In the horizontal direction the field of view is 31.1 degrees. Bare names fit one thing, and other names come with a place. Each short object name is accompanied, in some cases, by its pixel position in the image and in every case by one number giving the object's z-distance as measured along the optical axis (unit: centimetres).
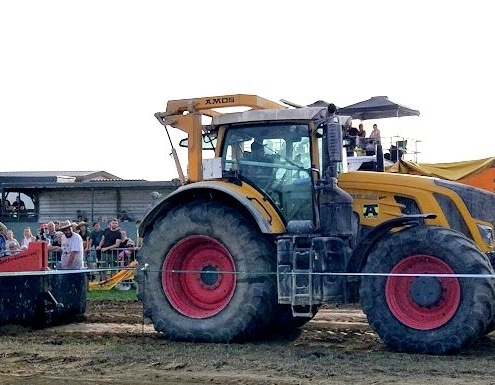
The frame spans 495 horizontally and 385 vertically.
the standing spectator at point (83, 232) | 1831
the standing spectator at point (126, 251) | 1752
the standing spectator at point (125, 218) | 2508
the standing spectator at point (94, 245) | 1770
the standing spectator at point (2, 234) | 1619
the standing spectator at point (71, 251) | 1372
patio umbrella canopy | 2145
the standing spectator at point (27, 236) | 1685
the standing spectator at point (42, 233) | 1836
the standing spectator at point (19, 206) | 2766
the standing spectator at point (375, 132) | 1764
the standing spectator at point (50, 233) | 1787
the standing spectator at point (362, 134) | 1104
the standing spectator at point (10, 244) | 1586
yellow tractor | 873
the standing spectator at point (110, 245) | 1761
